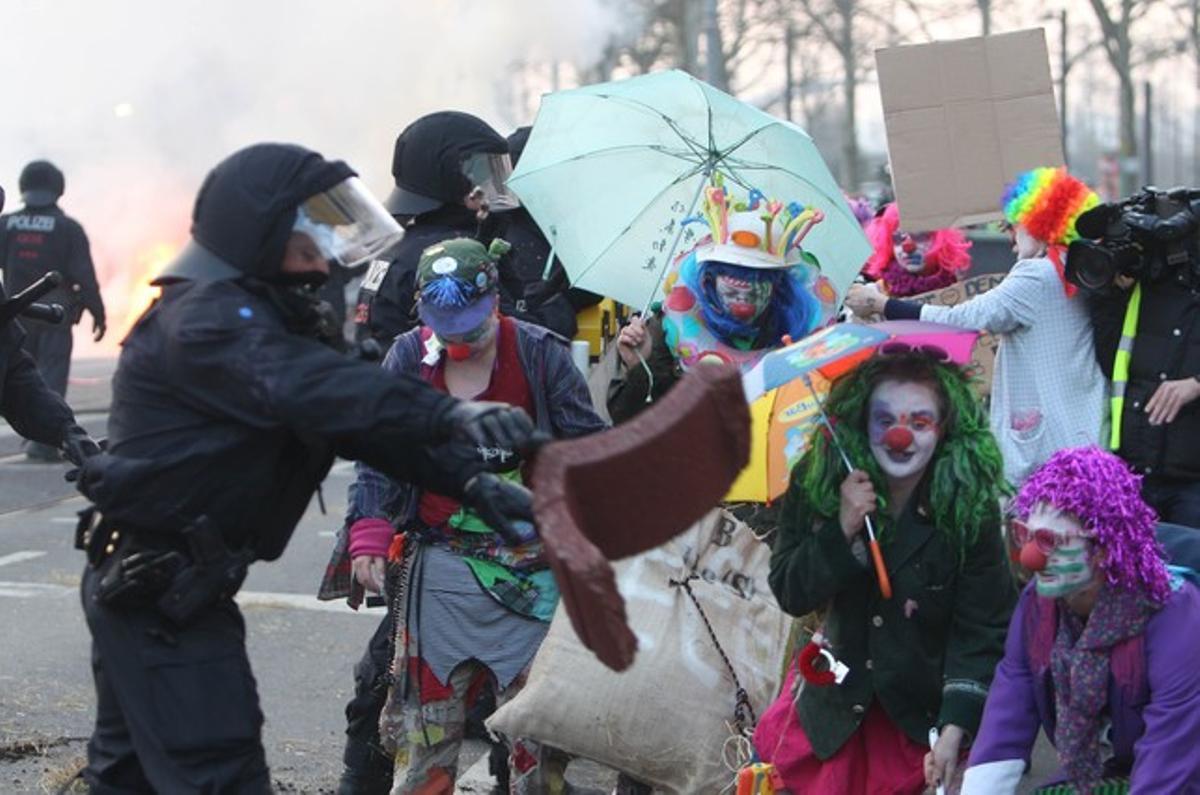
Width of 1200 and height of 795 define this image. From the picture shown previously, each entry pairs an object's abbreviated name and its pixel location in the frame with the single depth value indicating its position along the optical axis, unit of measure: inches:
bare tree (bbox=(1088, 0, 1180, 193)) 1284.1
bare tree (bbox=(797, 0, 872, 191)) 1392.7
